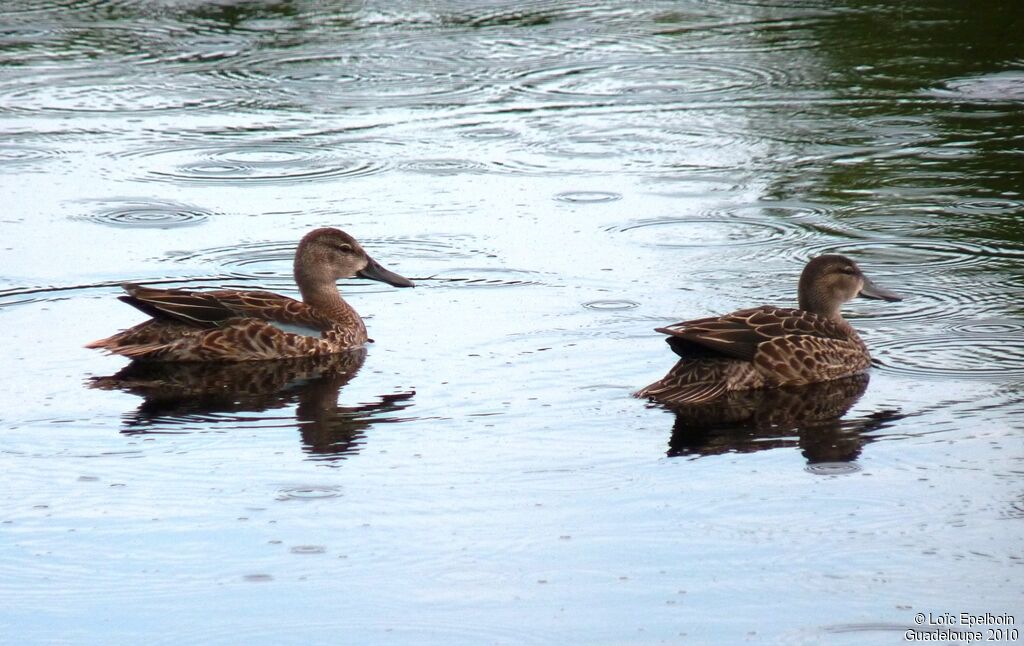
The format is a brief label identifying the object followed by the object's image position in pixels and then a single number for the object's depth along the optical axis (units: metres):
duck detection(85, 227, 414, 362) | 20.83
